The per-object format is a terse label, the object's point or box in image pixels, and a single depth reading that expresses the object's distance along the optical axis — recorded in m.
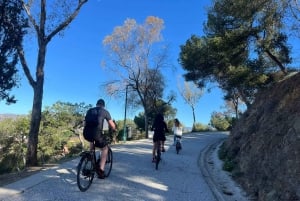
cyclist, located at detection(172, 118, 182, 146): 9.70
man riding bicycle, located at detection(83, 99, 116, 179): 4.57
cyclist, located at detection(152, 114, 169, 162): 6.96
